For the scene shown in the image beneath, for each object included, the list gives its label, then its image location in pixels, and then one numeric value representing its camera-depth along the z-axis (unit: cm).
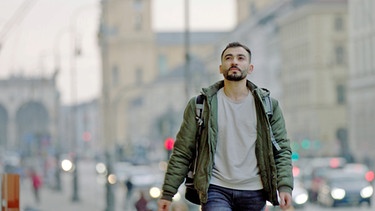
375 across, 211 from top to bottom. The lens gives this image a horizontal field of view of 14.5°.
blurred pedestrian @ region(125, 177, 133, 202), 5368
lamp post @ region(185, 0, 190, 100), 4353
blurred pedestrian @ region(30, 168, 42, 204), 5753
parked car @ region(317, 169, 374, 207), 4662
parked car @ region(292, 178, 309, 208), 4503
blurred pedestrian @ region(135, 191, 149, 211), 3096
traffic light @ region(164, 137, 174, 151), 3556
